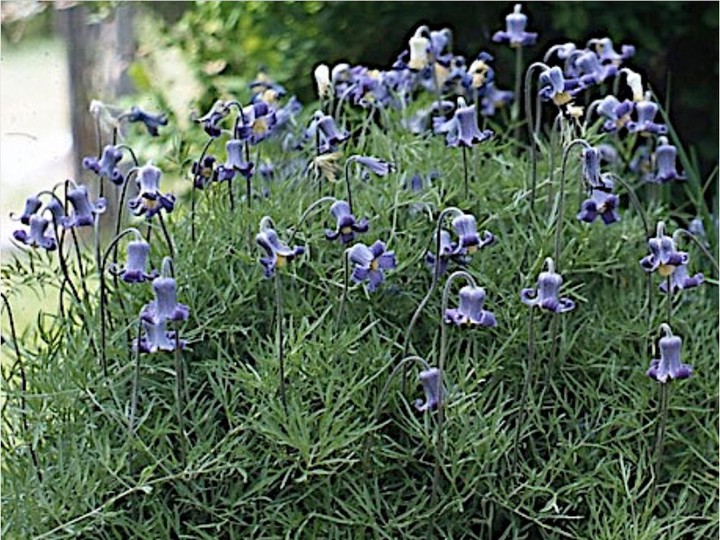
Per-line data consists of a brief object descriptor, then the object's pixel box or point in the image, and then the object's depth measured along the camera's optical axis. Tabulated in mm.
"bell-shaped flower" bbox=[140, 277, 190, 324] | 1704
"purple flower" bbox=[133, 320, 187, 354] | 1714
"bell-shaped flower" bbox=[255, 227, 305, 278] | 1698
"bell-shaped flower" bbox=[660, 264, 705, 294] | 1779
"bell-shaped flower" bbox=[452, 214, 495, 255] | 1742
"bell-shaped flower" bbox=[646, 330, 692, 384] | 1724
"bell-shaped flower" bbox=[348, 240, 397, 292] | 1729
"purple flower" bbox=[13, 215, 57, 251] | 1815
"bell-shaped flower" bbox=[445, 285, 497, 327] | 1711
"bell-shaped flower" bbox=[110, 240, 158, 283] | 1736
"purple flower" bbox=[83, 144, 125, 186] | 1869
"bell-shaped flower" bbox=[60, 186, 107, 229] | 1815
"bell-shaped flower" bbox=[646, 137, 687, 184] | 1983
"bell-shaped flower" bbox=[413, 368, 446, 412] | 1702
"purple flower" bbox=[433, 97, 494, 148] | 1833
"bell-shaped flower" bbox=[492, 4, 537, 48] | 2035
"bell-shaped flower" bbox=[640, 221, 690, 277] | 1738
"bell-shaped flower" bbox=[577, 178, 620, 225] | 1797
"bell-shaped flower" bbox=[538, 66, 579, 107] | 1803
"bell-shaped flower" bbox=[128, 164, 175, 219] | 1765
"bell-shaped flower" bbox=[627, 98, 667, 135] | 1904
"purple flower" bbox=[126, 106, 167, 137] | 1982
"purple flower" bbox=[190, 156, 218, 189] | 1860
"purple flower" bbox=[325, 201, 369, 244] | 1746
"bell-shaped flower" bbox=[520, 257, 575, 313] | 1717
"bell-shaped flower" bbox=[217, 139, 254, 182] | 1816
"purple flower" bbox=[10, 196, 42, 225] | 1828
